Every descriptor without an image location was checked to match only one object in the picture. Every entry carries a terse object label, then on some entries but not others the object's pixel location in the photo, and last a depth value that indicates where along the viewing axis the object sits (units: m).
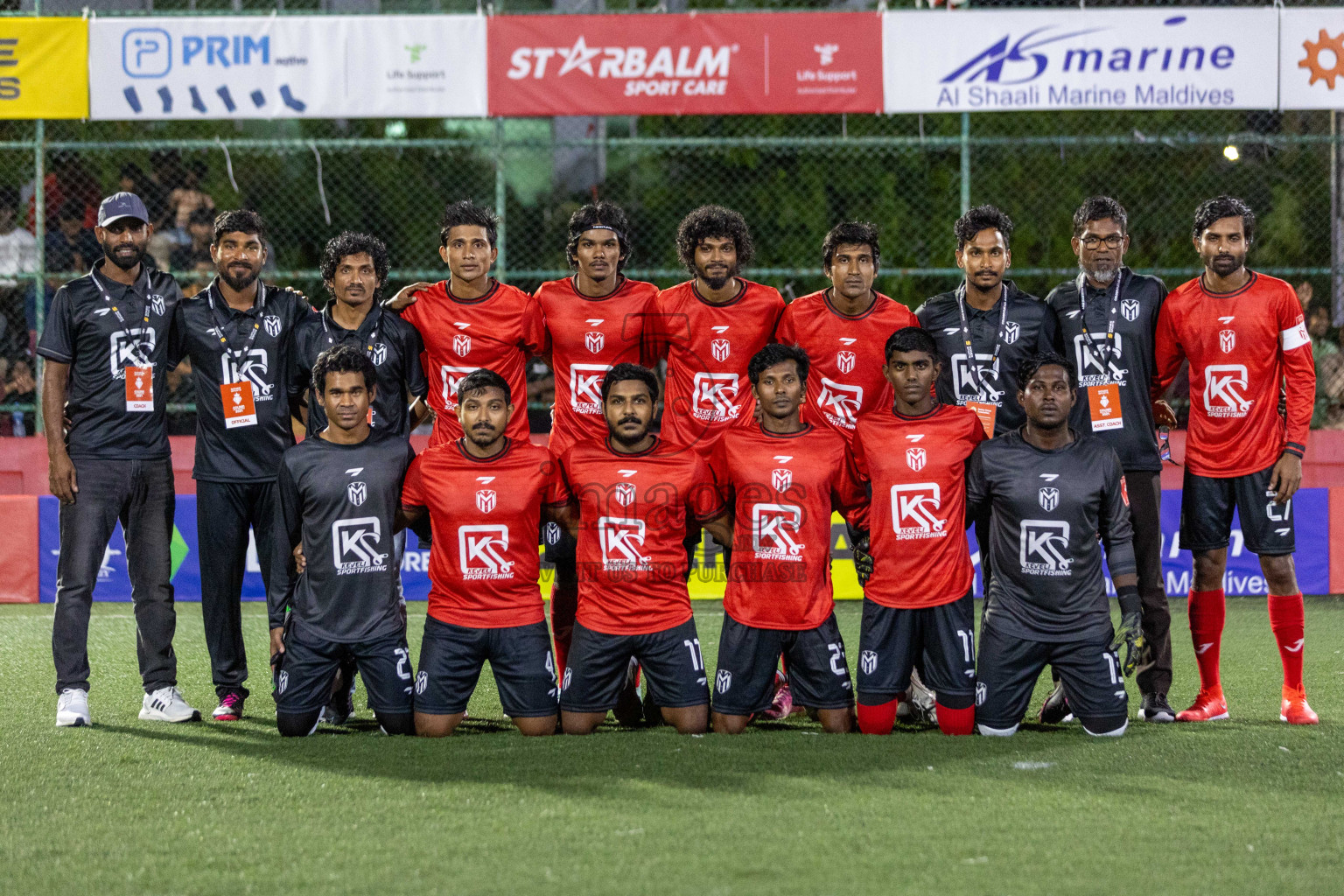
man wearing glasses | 11.82
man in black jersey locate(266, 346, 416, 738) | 11.00
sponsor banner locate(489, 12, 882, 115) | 21.59
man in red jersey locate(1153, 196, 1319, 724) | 11.66
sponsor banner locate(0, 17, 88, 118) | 21.44
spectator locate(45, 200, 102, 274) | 22.41
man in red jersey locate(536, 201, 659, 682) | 12.12
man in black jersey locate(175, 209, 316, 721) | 11.99
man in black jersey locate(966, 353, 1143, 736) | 10.82
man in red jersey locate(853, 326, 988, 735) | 10.95
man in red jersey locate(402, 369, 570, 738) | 10.91
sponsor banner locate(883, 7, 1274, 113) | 21.77
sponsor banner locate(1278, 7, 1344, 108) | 21.83
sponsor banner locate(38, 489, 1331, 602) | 19.87
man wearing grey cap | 11.80
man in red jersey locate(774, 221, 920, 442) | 11.92
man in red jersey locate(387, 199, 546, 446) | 12.05
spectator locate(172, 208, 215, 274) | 22.66
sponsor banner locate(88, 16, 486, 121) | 21.47
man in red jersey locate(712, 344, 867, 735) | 10.97
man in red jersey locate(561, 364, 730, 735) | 10.91
